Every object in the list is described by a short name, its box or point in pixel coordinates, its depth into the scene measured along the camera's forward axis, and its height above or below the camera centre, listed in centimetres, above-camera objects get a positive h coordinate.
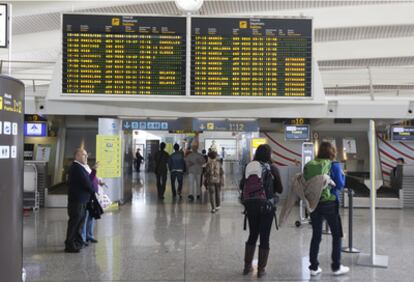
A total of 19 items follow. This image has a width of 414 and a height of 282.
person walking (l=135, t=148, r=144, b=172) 2911 -82
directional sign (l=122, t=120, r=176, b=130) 1202 +61
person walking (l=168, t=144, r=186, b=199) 1389 -51
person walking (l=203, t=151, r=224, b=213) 1127 -78
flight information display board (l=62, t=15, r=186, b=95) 797 +165
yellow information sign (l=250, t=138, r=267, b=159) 1873 +19
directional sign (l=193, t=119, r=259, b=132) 1243 +60
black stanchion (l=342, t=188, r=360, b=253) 696 -144
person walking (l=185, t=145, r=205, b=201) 1374 -66
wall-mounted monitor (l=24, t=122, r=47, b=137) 1316 +52
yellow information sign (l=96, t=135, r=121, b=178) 1139 -19
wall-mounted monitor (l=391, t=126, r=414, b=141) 1594 +48
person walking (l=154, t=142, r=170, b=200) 1399 -72
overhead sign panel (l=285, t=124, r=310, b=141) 1421 +43
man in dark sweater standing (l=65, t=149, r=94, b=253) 683 -78
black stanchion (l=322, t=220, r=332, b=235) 852 -163
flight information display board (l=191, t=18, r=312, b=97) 813 +165
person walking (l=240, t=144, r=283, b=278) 556 -65
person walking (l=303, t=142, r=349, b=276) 562 -79
